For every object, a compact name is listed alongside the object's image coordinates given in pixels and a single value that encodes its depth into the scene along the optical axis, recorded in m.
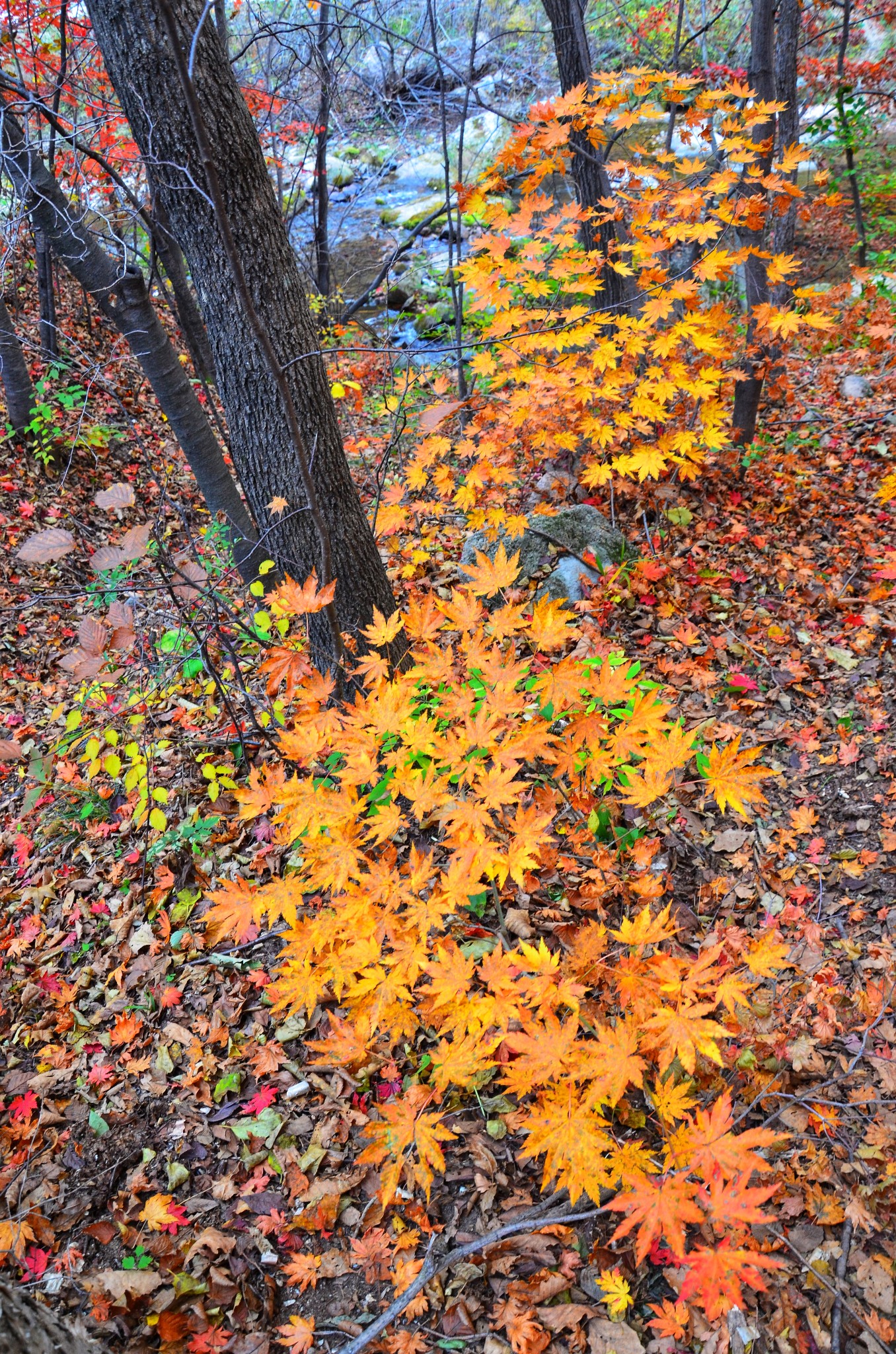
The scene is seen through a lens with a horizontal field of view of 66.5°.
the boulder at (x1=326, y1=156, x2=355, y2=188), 14.88
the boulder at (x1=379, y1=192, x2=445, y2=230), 13.46
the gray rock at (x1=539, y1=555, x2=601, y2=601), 4.66
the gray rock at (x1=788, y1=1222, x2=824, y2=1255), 2.05
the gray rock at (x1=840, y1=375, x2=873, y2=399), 6.89
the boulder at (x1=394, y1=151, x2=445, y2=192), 15.30
